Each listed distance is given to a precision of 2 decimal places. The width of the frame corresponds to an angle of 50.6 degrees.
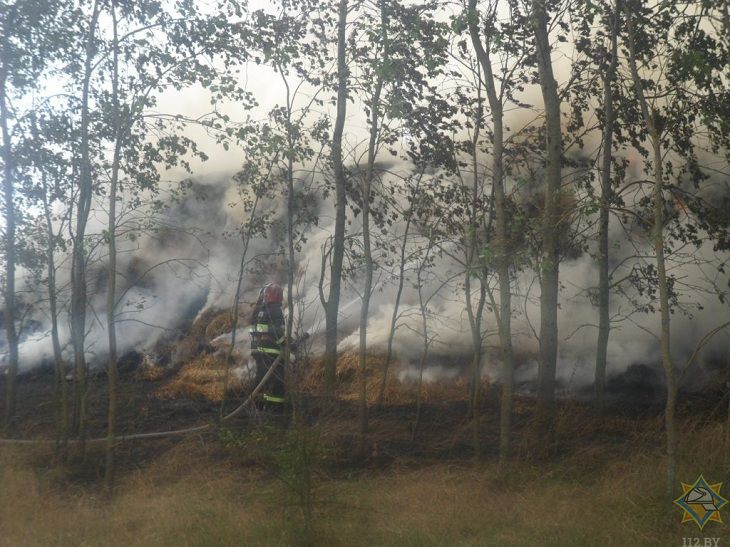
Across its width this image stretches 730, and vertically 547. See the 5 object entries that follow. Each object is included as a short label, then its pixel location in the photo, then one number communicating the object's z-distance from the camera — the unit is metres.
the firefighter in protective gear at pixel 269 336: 10.24
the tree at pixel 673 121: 6.64
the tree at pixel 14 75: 10.32
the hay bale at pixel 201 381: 12.72
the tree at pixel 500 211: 8.27
